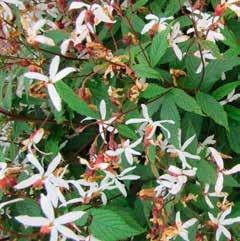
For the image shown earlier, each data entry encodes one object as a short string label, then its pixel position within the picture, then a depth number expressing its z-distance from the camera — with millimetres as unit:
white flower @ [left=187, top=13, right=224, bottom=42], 801
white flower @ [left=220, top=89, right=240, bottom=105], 871
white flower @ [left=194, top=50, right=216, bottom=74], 830
